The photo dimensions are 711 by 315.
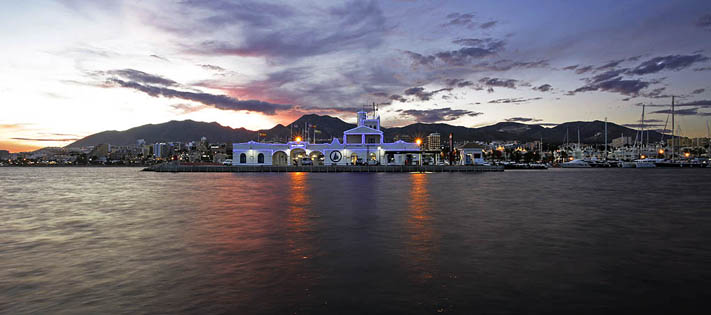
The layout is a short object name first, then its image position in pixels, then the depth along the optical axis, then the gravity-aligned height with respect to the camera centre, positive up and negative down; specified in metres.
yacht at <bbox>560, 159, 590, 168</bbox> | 137.88 -1.51
